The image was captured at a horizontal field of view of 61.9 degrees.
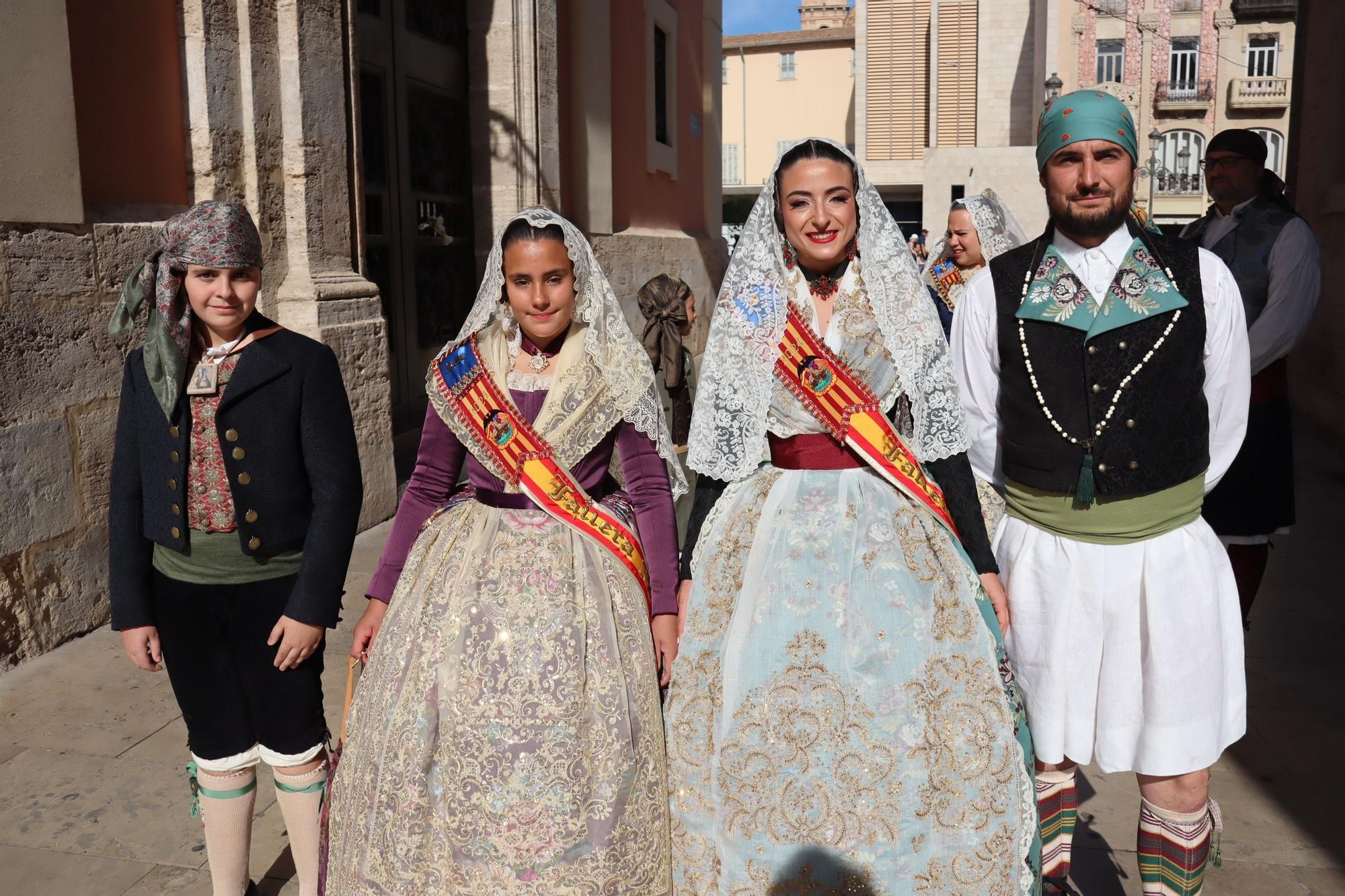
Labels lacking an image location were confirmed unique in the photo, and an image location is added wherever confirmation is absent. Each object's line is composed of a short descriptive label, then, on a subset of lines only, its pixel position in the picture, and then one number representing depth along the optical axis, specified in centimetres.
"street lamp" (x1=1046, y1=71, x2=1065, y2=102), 2186
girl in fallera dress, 231
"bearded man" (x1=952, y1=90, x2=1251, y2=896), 243
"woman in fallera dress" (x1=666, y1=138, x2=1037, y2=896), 227
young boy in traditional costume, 252
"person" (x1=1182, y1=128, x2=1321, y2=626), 439
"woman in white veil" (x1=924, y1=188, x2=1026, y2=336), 487
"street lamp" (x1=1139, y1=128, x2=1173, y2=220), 3150
